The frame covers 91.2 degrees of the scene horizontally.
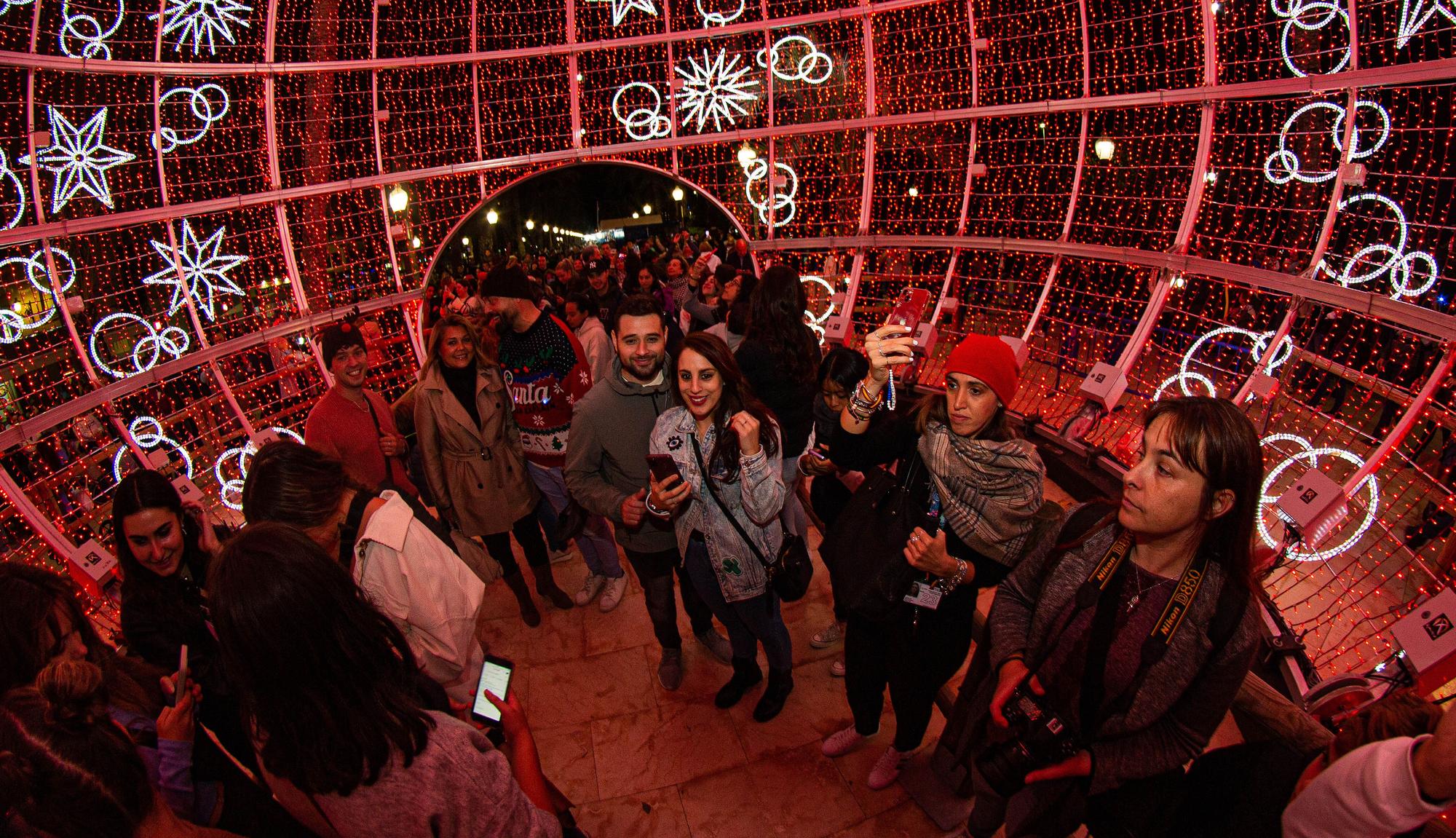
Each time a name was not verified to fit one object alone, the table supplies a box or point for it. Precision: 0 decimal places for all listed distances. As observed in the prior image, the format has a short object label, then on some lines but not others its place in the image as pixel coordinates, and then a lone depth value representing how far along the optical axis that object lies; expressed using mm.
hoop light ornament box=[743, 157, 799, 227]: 8094
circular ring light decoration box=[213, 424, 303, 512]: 6078
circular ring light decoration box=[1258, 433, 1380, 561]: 3781
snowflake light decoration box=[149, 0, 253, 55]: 6168
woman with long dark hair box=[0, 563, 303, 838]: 1827
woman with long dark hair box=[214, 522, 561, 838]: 1335
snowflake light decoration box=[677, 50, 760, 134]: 7805
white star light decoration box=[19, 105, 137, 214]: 5254
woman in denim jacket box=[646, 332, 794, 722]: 2602
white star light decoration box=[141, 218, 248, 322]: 6227
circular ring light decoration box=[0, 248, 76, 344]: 4855
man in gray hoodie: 2977
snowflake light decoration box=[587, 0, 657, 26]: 7703
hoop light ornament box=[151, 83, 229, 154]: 6242
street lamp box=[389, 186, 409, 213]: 7746
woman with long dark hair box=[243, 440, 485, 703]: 2148
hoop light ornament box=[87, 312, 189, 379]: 5512
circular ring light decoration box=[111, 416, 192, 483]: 5668
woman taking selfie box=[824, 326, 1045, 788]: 2273
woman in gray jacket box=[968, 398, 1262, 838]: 1643
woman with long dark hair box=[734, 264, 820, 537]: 3578
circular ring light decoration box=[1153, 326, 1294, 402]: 4695
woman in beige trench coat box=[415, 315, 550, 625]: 3615
